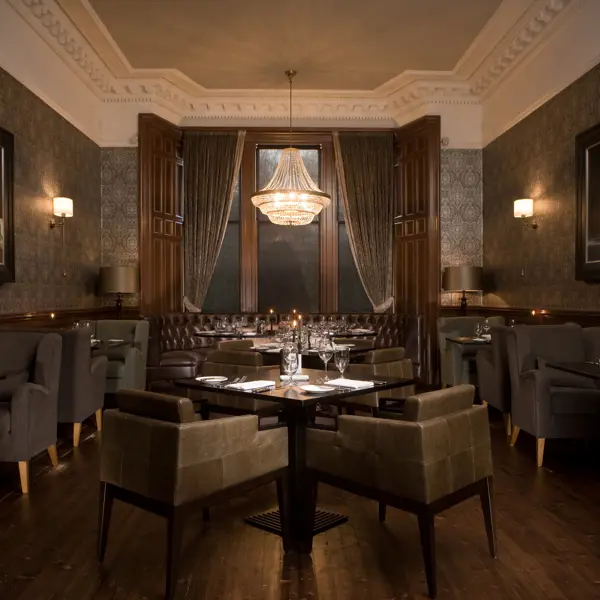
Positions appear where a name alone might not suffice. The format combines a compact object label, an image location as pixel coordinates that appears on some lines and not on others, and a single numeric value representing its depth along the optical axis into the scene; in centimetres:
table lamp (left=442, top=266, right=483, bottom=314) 795
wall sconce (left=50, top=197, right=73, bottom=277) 667
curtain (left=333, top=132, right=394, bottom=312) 906
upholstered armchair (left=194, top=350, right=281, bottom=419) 425
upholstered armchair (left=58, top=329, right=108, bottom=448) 503
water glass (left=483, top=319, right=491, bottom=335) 727
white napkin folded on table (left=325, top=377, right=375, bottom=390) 324
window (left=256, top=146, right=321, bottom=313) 939
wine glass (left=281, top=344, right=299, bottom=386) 350
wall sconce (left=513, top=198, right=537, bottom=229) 691
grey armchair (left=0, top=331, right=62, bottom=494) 392
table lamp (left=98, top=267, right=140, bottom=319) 787
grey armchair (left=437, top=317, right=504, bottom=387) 729
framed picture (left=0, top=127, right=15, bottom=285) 545
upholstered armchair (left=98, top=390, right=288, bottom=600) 252
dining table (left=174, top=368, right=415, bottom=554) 300
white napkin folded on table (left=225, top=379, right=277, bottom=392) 322
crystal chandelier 725
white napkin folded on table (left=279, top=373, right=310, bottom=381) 350
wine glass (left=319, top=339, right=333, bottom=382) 360
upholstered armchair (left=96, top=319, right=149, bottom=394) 651
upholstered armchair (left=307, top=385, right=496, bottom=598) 255
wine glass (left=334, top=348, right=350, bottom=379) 348
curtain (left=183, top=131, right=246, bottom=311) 903
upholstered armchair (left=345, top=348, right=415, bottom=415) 469
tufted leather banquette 778
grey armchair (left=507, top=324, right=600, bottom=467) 459
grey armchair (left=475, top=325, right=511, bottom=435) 546
